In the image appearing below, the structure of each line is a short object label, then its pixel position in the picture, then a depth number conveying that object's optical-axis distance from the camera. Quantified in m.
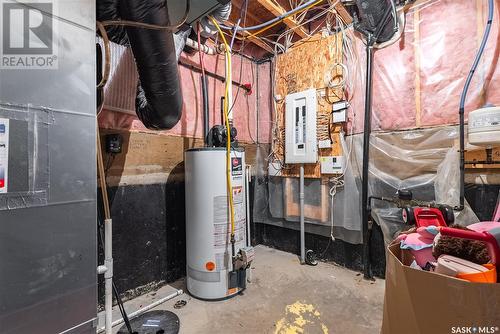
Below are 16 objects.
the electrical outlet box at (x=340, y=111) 2.21
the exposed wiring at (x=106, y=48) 0.96
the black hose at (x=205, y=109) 2.14
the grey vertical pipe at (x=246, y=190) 2.12
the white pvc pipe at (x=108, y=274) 1.10
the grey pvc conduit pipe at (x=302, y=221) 2.40
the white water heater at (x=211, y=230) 1.75
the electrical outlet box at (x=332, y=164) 2.23
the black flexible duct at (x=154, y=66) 1.07
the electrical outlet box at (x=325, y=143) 2.31
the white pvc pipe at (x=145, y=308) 1.48
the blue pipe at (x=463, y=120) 1.59
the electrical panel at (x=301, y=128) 2.38
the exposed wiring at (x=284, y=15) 1.88
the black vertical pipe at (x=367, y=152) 2.03
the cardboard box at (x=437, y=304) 0.47
